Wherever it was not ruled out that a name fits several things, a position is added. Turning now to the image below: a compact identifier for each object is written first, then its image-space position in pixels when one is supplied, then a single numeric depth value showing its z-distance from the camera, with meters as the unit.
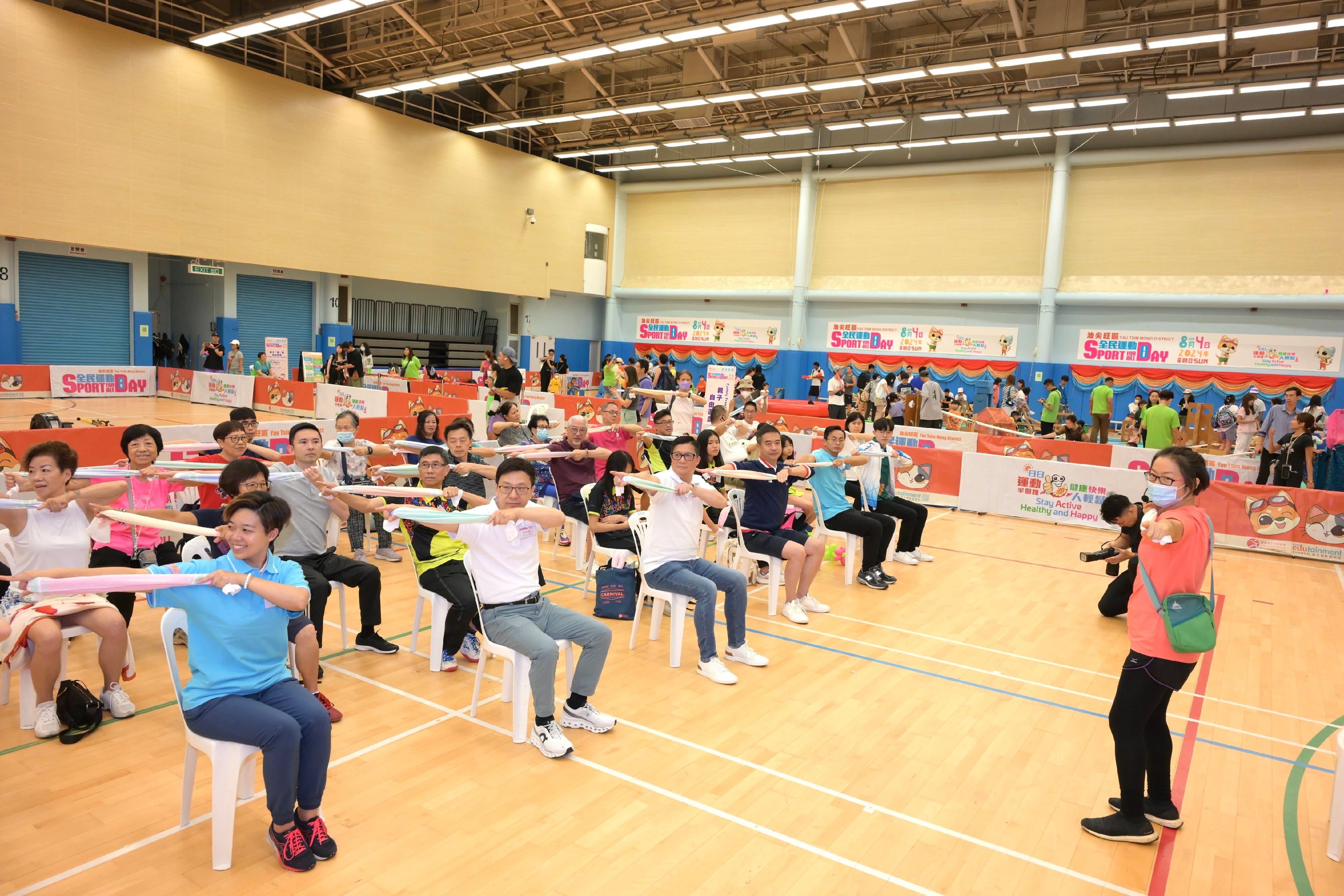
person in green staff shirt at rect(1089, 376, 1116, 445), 19.56
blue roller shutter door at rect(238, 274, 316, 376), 24.70
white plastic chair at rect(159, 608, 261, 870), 3.57
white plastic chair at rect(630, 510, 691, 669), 6.37
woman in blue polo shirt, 3.50
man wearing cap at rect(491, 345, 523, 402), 13.76
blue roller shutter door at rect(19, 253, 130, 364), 20.75
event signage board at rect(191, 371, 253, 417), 20.81
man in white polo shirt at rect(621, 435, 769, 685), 6.22
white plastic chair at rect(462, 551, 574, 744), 4.89
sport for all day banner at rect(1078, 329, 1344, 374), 21.23
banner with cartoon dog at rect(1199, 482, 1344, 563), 11.95
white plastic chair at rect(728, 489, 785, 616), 7.82
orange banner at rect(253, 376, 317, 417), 19.62
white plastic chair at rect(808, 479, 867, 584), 9.22
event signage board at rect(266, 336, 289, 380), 22.03
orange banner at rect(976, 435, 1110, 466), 14.48
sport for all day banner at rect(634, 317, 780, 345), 30.12
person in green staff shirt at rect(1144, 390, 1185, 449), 15.76
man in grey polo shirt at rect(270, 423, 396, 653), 5.93
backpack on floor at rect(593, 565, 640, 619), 7.48
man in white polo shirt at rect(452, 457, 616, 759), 4.84
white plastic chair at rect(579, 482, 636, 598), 7.56
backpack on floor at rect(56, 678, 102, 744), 4.70
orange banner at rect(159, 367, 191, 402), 21.86
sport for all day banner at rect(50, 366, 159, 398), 20.28
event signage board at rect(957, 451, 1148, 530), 13.25
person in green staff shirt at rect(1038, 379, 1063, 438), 20.20
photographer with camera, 8.05
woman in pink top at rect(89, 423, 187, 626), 5.71
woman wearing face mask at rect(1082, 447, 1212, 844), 3.97
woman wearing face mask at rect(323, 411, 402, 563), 8.56
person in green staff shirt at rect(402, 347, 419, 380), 23.77
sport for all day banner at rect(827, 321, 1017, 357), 25.39
